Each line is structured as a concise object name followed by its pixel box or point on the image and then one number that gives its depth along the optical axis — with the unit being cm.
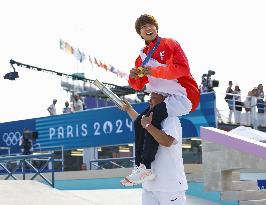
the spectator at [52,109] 2088
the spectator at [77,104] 2002
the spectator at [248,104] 1683
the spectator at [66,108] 2173
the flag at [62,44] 2670
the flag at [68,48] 2681
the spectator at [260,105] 1718
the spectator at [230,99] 1634
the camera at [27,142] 1797
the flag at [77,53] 2717
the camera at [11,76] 2294
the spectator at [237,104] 1656
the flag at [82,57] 2741
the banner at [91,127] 1489
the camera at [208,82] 1616
